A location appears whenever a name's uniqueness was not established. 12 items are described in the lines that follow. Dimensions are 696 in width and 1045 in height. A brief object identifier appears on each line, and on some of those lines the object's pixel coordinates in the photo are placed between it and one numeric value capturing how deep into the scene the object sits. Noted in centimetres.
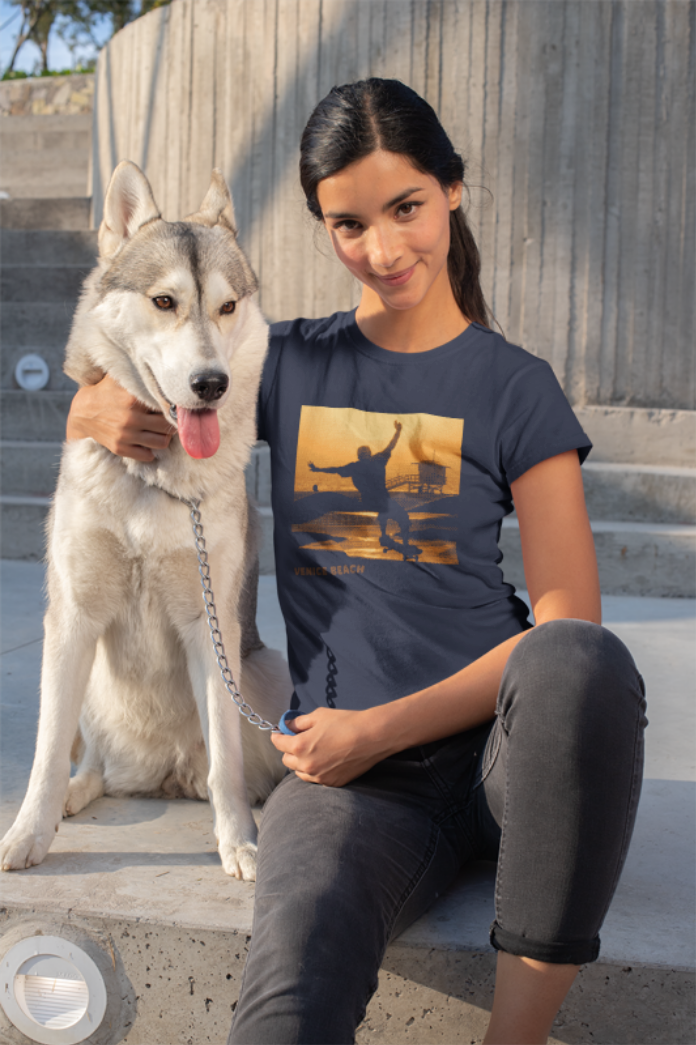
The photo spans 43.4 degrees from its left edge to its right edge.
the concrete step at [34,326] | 610
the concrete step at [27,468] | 515
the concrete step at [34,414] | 551
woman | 119
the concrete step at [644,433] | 521
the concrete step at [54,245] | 672
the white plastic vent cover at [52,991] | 150
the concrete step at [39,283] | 640
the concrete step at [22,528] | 478
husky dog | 173
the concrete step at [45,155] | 917
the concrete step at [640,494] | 485
